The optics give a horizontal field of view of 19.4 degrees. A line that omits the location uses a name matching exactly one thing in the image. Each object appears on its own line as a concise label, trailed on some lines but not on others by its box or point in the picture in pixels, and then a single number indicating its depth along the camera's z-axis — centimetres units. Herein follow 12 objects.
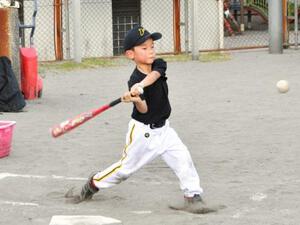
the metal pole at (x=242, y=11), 2826
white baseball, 861
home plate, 626
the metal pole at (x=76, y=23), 1763
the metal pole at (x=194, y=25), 1814
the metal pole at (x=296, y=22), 1946
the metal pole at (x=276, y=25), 1886
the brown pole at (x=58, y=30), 1855
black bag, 1184
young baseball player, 660
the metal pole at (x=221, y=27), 2008
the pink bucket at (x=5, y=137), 843
